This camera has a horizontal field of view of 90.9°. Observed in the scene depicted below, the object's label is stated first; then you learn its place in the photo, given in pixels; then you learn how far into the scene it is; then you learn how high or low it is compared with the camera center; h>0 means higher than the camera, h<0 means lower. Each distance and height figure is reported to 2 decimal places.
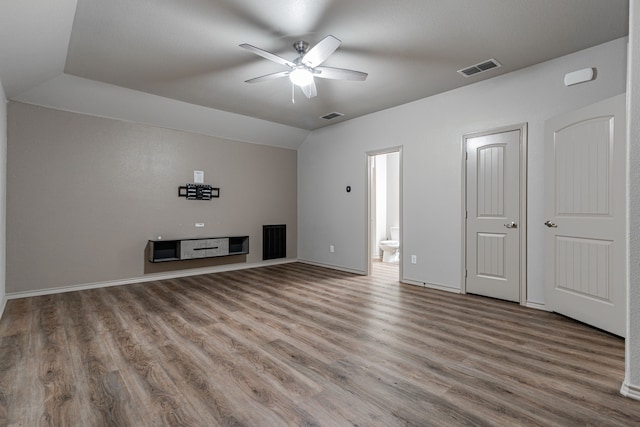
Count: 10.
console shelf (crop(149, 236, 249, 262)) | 5.02 -0.60
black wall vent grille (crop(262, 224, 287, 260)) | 6.43 -0.60
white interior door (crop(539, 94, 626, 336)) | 2.76 -0.03
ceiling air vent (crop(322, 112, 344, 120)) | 5.40 +1.69
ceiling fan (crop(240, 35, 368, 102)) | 2.79 +1.42
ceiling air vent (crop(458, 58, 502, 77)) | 3.49 +1.66
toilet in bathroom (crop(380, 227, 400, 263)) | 6.80 -0.82
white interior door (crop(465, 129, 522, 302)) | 3.78 -0.04
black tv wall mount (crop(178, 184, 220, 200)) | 5.38 +0.37
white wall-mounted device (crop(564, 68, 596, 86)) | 3.17 +1.40
